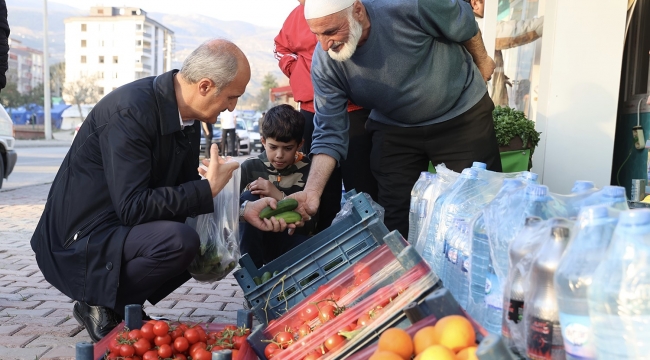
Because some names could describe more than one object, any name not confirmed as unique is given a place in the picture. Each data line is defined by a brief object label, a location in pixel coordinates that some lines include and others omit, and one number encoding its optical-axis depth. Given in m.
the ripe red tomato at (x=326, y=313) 2.66
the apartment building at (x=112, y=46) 149.38
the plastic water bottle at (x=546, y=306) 1.74
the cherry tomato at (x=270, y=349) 2.68
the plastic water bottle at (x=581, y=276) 1.63
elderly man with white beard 3.84
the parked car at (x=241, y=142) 30.10
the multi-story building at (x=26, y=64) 153.02
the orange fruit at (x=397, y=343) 1.96
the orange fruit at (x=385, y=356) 1.87
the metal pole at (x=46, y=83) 48.91
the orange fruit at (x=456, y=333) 1.83
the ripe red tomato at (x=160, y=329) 3.18
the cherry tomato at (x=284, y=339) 2.68
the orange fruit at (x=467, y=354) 1.77
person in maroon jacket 4.77
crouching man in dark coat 3.49
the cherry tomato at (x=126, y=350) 3.02
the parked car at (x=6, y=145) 10.97
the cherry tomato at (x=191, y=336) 3.18
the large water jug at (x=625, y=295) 1.54
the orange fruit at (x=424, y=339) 1.93
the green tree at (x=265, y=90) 107.19
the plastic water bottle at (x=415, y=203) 3.89
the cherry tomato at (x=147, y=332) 3.16
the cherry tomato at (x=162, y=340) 3.17
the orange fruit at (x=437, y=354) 1.74
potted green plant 5.36
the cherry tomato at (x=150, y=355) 3.04
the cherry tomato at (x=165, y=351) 3.09
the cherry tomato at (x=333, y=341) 2.38
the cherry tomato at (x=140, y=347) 3.07
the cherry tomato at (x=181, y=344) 3.13
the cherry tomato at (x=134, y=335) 3.12
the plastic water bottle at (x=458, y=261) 2.75
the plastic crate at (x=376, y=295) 2.29
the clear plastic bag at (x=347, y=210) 3.58
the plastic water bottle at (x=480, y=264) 2.43
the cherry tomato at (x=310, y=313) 2.84
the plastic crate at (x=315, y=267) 3.24
